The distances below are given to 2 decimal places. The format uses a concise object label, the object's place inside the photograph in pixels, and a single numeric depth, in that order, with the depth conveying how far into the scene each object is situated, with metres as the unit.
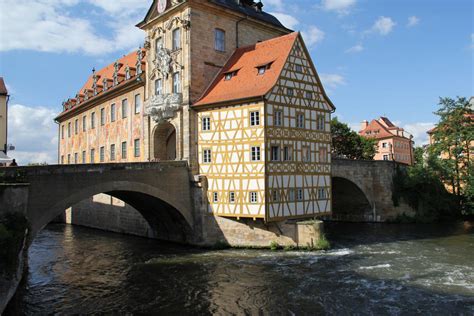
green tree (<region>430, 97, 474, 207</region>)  35.94
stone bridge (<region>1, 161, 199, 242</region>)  17.95
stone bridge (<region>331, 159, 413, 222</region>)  34.41
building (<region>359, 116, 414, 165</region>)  69.06
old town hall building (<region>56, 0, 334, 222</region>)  22.28
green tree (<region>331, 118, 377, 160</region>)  49.75
